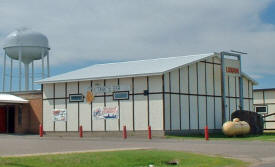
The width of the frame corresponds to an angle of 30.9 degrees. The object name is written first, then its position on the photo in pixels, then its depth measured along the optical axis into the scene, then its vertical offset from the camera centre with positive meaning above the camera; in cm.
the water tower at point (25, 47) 5916 +771
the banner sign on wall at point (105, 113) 3822 -20
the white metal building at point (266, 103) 5131 +67
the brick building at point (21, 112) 4459 -9
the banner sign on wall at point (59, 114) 4116 -31
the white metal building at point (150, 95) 3628 +120
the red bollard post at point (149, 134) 3280 -160
